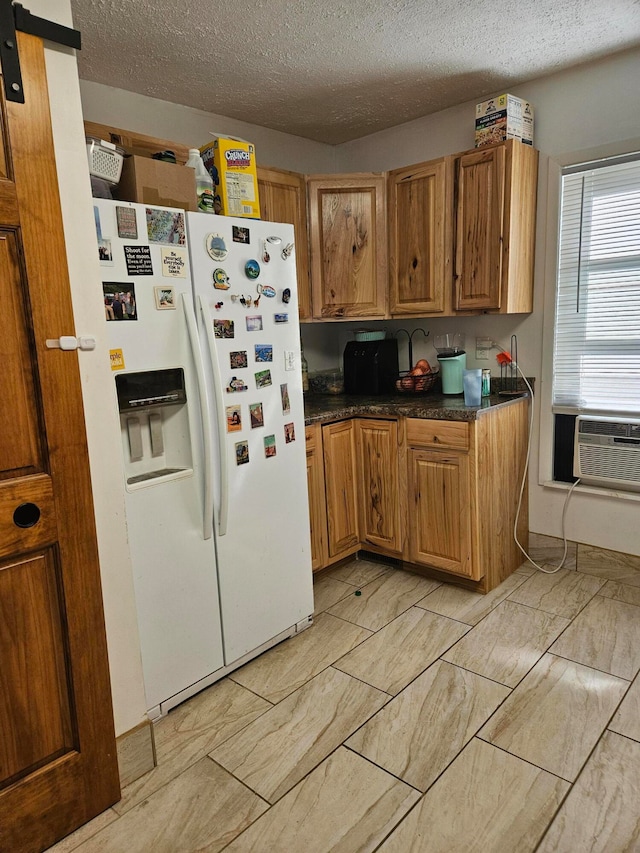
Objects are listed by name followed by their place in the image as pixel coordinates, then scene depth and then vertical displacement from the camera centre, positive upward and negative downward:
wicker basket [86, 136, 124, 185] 1.79 +0.51
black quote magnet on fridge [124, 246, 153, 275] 1.81 +0.19
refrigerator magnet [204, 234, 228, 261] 2.02 +0.25
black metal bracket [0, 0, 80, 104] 1.35 +0.68
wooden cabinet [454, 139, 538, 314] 2.72 +0.39
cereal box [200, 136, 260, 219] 2.17 +0.54
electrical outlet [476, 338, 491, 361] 3.20 -0.22
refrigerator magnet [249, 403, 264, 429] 2.22 -0.37
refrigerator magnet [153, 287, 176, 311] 1.88 +0.07
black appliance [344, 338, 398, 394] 3.38 -0.31
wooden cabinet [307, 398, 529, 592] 2.76 -0.90
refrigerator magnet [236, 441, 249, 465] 2.18 -0.51
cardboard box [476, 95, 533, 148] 2.70 +0.88
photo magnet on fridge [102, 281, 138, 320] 1.77 +0.07
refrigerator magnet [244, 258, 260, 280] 2.15 +0.18
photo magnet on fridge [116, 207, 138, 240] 1.78 +0.30
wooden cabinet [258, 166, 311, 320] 2.94 +0.57
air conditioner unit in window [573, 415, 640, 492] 2.77 -0.72
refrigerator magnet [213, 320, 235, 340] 2.07 -0.04
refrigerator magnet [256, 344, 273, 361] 2.22 -0.14
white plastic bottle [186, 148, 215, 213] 2.11 +0.50
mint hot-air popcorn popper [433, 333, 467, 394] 3.07 -0.30
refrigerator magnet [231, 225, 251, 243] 2.10 +0.30
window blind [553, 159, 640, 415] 2.70 +0.07
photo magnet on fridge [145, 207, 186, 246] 1.86 +0.30
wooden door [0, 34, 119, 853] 1.42 -0.55
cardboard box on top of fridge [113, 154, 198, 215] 1.89 +0.45
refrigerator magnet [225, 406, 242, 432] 2.14 -0.37
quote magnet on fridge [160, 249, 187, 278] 1.90 +0.19
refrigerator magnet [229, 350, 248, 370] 2.13 -0.15
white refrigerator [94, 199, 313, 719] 1.85 -0.39
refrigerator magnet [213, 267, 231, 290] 2.05 +0.14
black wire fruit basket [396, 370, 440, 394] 3.17 -0.39
